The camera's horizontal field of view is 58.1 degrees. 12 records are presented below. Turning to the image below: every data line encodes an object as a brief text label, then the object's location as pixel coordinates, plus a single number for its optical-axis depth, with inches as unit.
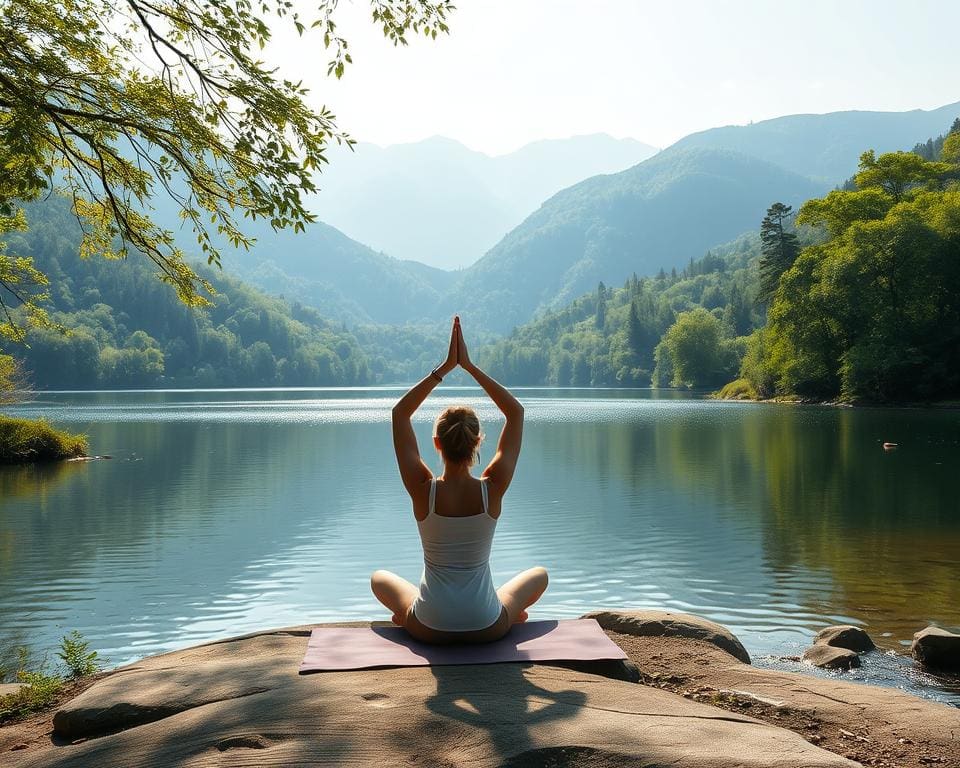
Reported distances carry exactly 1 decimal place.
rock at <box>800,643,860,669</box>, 379.6
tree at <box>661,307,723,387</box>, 4566.9
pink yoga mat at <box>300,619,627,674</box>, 228.1
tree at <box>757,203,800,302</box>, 3105.3
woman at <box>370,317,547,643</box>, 231.3
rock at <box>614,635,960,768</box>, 215.6
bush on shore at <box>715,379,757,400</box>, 3524.4
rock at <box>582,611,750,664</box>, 337.1
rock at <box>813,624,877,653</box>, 403.9
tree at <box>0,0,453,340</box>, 306.8
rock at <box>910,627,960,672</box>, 370.9
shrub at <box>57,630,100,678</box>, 331.3
